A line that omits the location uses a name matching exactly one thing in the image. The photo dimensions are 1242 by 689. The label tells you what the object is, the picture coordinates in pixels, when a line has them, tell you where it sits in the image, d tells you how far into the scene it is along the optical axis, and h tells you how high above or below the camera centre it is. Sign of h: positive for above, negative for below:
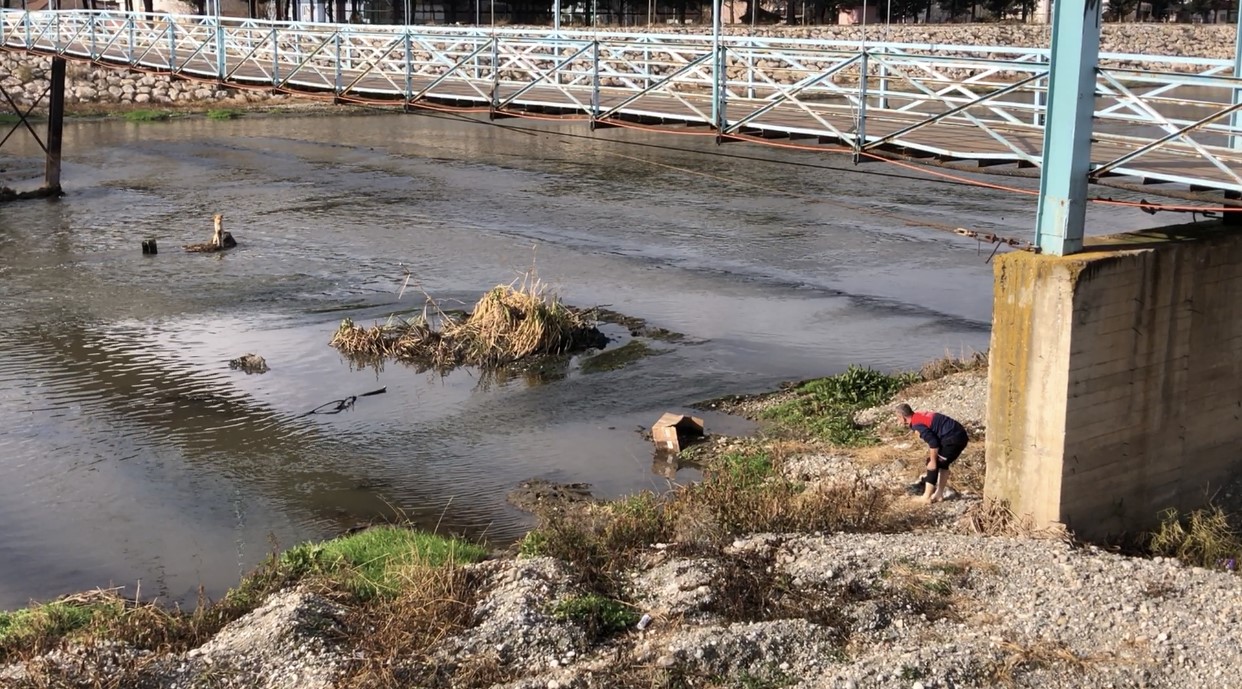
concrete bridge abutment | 11.27 -2.44
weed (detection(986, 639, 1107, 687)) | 8.90 -3.78
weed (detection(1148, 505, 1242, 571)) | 11.39 -3.85
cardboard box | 14.86 -3.86
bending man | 12.15 -3.17
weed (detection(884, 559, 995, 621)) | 9.80 -3.65
